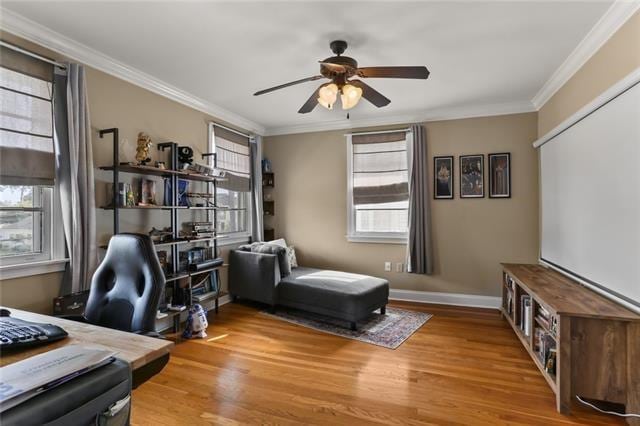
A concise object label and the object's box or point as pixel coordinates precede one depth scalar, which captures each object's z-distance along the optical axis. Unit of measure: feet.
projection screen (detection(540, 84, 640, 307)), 6.85
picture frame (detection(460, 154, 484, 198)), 14.07
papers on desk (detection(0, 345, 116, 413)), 2.54
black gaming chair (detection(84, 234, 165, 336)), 5.24
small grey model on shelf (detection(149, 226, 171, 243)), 10.78
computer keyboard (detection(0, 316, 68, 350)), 3.65
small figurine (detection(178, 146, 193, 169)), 11.88
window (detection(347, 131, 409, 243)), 15.26
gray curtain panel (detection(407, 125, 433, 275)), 14.49
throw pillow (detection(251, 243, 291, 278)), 13.48
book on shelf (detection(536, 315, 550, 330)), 8.15
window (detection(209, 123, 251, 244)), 14.49
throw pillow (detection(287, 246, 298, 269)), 15.74
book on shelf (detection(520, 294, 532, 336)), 9.49
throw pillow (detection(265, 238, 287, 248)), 15.70
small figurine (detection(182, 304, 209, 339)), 10.85
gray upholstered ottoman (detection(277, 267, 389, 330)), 11.48
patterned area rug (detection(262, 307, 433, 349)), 10.82
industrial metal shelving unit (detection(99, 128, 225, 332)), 9.34
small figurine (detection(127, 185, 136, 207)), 9.80
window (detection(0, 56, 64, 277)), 7.52
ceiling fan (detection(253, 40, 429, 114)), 7.85
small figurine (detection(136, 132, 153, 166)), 10.27
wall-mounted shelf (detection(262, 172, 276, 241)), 17.49
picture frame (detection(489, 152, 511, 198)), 13.69
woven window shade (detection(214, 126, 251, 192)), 14.52
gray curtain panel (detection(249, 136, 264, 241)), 16.29
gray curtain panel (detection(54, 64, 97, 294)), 8.40
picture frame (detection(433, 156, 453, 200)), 14.48
